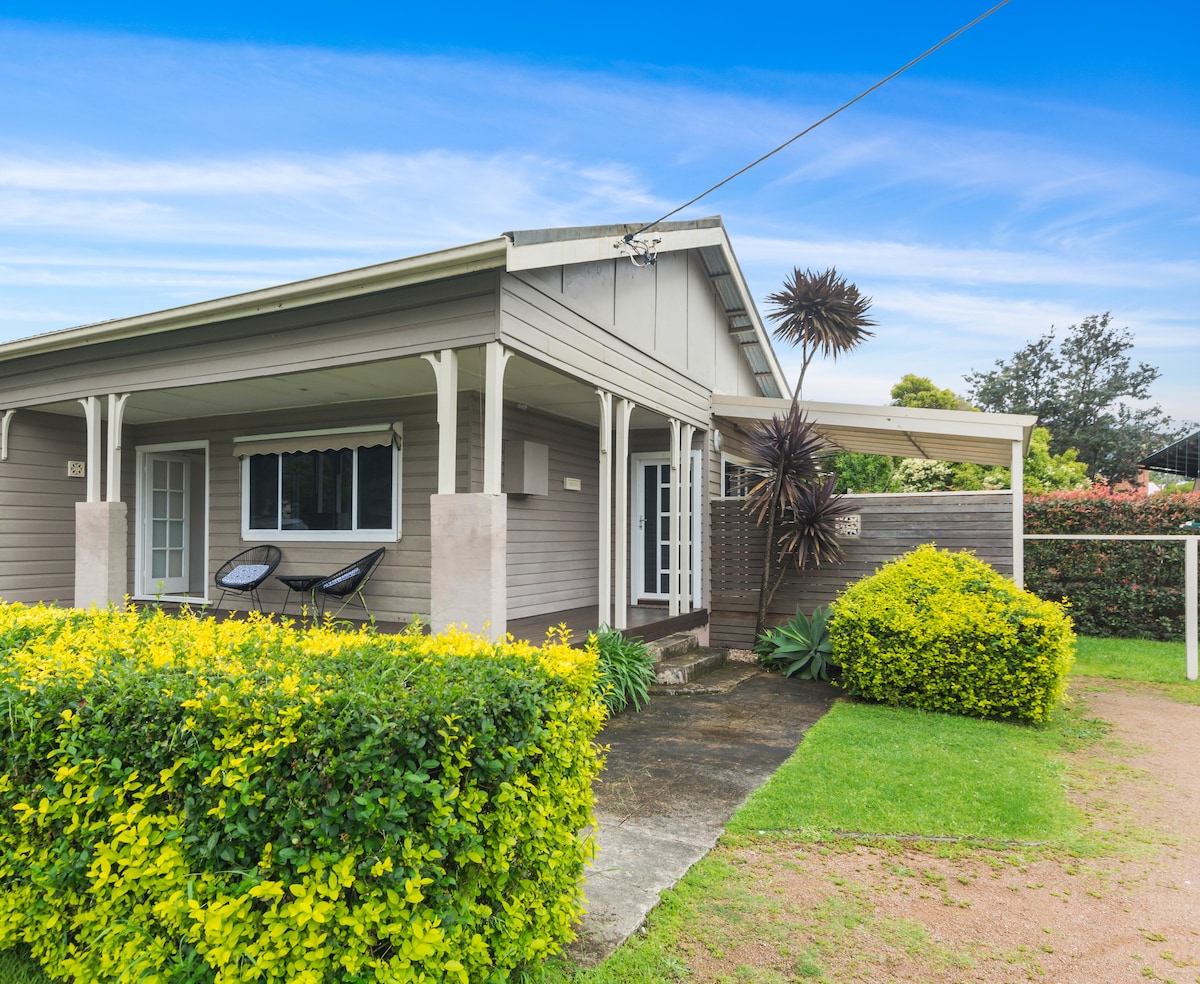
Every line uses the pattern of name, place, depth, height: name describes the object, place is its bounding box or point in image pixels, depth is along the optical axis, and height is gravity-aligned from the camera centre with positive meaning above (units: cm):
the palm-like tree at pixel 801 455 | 798 +50
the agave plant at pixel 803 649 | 750 -147
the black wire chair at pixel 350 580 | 746 -79
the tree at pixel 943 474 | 1636 +63
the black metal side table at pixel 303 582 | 775 -85
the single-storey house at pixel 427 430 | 525 +79
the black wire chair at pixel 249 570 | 797 -77
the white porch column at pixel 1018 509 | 768 -6
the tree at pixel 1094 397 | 2552 +368
